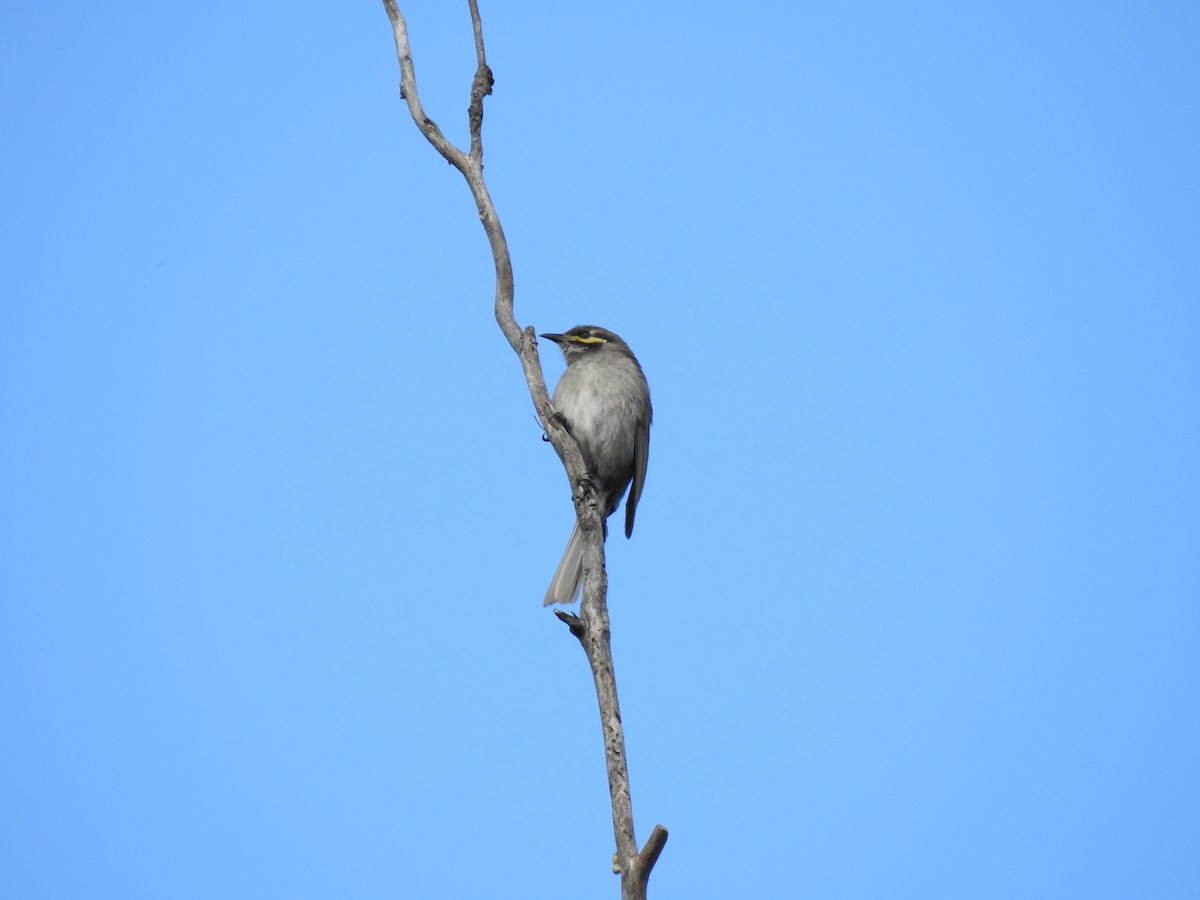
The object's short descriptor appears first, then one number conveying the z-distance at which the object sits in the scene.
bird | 16.70
